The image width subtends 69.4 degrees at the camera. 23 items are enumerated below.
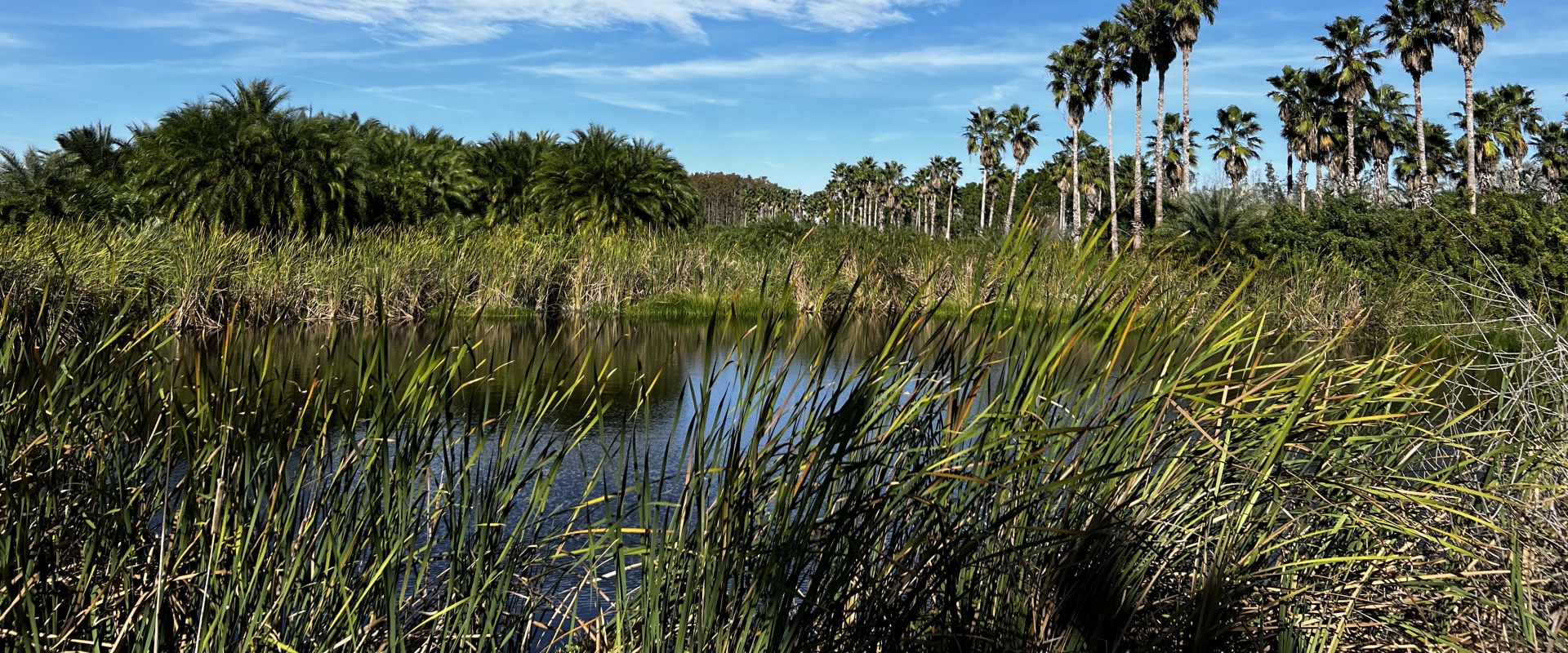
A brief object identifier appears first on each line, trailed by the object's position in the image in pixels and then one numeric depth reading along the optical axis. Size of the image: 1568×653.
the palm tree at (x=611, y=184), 32.03
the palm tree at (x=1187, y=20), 37.22
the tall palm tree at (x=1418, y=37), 37.66
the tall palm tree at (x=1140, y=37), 38.12
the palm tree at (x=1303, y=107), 47.28
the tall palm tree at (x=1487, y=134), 45.06
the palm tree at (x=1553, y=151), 55.88
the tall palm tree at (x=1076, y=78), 43.19
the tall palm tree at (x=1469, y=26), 36.44
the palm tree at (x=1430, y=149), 50.75
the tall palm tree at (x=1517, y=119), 46.35
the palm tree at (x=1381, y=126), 47.78
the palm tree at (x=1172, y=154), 53.20
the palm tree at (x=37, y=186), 28.05
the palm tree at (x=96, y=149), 32.72
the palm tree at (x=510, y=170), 38.50
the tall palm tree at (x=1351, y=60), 42.84
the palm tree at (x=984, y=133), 67.81
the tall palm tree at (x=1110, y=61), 41.22
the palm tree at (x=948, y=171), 83.00
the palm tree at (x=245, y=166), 26.02
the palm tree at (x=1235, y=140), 56.91
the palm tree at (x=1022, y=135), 62.31
